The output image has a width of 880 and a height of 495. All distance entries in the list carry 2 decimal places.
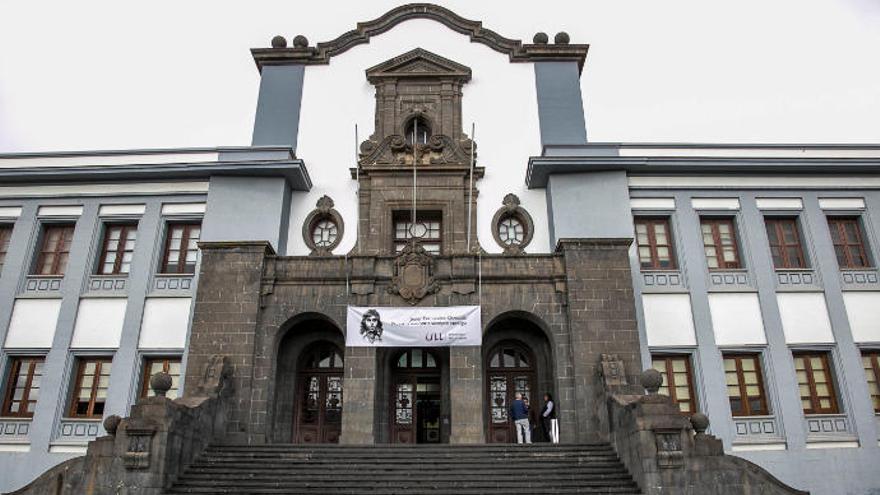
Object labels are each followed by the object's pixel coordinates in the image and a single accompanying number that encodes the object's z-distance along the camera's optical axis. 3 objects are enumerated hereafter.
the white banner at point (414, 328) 17.20
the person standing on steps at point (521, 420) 16.47
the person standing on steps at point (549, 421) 16.66
